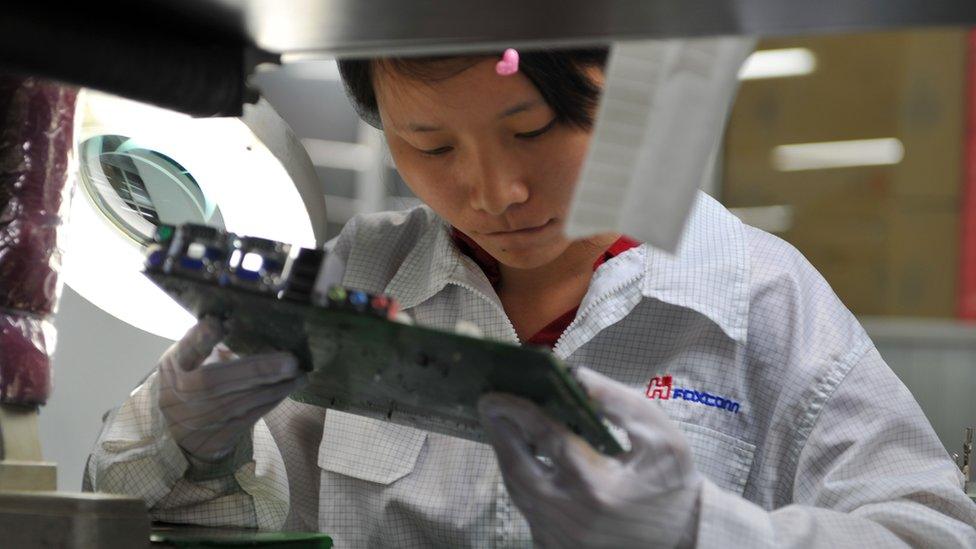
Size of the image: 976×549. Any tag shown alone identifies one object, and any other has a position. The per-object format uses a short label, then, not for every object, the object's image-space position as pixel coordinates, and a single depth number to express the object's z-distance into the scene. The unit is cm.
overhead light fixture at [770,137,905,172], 320
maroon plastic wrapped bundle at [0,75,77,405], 114
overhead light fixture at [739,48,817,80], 328
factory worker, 126
